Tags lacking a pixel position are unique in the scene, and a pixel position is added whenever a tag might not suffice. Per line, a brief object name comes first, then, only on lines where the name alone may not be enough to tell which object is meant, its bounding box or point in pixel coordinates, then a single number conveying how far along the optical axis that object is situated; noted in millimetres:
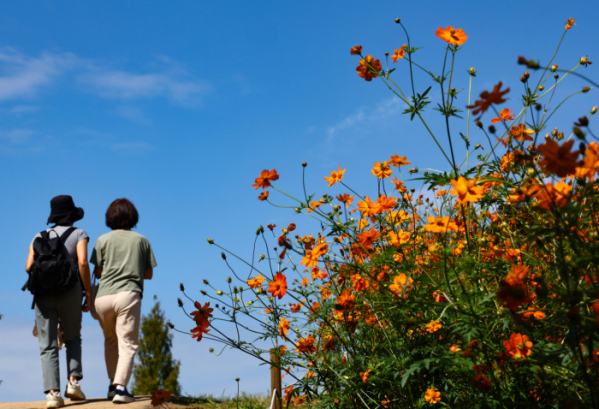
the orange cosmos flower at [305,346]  2730
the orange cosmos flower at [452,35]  2127
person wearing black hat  4473
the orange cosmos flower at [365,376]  2269
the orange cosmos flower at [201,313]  2400
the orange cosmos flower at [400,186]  3088
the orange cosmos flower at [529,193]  1536
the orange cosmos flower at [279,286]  2451
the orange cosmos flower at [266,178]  2608
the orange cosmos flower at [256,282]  2965
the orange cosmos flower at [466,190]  1664
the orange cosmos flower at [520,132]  2453
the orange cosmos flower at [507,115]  2906
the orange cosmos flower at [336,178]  2871
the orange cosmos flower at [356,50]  2373
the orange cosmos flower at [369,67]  2332
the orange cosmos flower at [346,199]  2781
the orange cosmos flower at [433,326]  1991
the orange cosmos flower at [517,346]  1740
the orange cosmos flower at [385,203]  2309
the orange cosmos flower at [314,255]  2568
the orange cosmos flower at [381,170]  2795
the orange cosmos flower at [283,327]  2852
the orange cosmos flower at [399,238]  2199
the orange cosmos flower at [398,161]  2877
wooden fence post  3538
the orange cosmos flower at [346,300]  2262
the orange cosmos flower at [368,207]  2301
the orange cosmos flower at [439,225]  1880
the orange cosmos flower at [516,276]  1554
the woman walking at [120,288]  4461
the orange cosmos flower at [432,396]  2145
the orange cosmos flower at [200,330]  2414
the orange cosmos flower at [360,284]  2311
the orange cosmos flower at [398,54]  2434
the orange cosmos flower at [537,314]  1776
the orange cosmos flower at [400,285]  1895
